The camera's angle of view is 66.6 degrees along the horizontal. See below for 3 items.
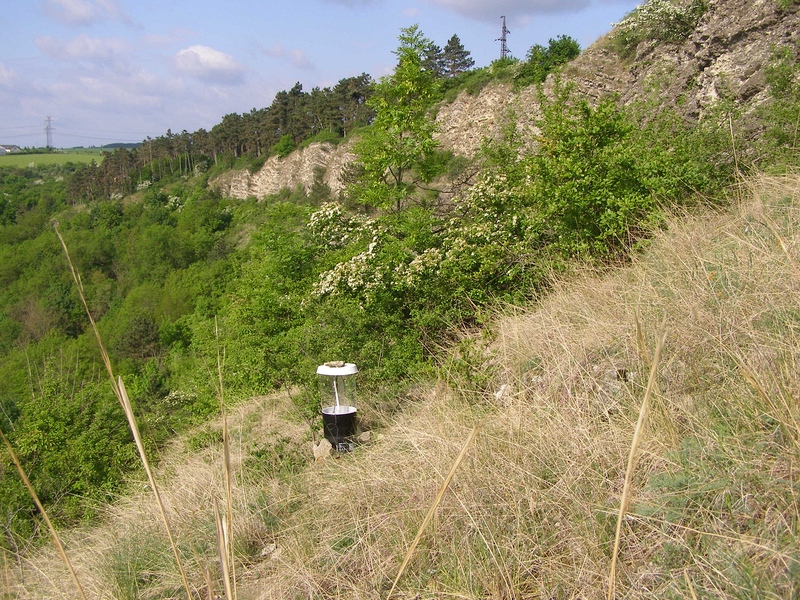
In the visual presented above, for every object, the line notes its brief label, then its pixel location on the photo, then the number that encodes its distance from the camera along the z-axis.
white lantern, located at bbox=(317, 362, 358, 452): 4.79
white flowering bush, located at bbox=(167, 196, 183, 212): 76.62
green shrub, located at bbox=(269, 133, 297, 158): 67.06
